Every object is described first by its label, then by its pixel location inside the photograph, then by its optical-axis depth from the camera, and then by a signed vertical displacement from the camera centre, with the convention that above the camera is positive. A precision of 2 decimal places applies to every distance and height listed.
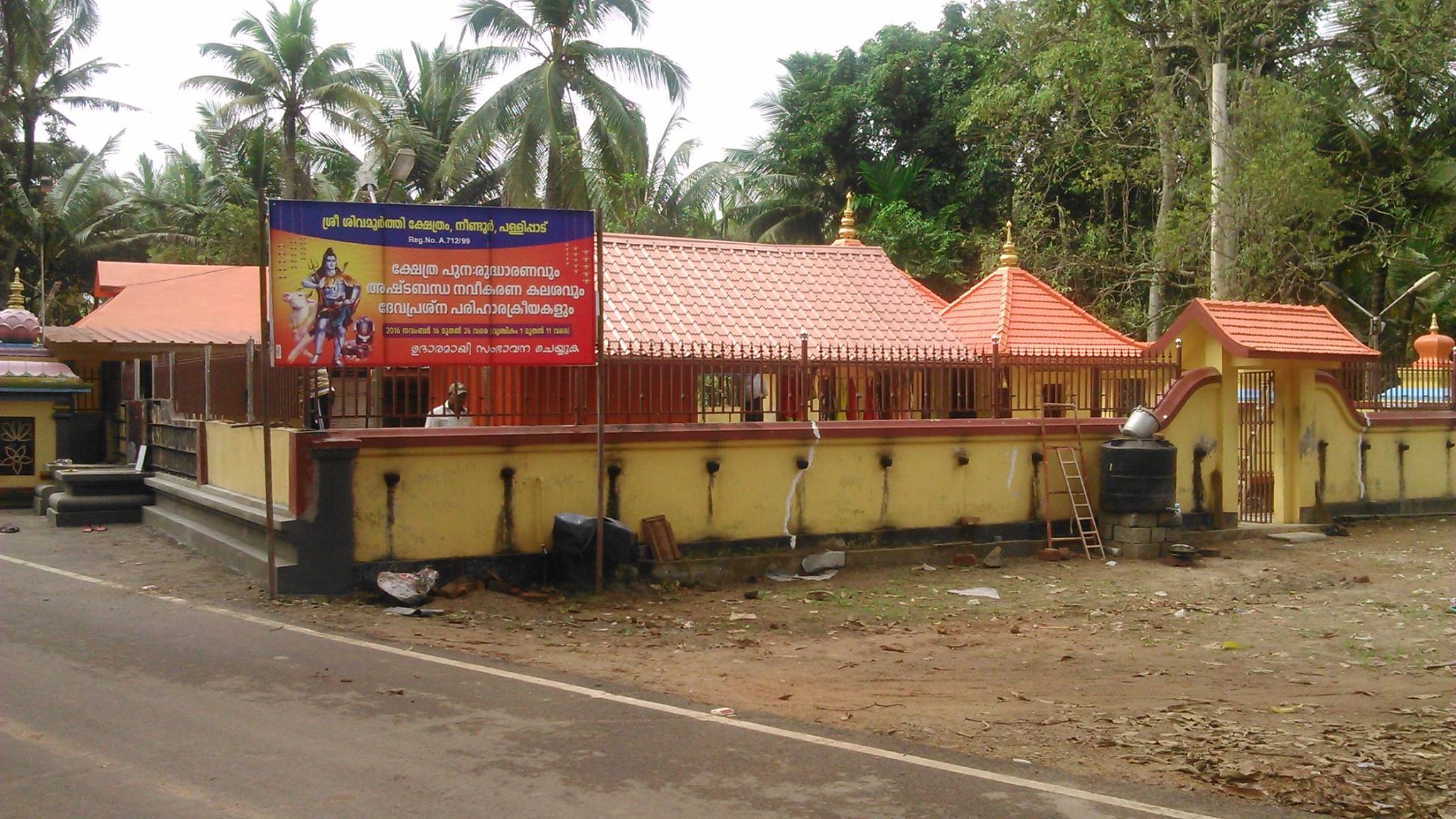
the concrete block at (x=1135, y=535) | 14.41 -1.73
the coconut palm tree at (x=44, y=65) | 31.31 +9.36
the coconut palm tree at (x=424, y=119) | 33.59 +8.04
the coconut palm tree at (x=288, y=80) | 31.69 +8.08
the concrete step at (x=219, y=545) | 11.07 -1.59
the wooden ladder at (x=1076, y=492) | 14.57 -1.26
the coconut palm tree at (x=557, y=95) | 28.48 +6.81
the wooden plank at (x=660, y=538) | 12.09 -1.47
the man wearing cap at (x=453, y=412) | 11.70 -0.22
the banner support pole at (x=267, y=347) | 10.27 +0.37
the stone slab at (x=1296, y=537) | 16.19 -2.00
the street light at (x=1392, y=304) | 27.75 +2.27
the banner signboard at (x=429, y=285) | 10.55 +0.92
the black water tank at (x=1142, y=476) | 14.40 -1.05
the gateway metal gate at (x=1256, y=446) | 17.05 -0.83
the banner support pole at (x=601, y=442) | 11.24 -0.49
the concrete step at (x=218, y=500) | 11.49 -1.17
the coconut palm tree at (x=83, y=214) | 40.69 +6.03
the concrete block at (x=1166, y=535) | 14.48 -1.74
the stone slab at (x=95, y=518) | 16.55 -1.70
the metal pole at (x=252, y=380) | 12.58 +0.11
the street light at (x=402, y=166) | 13.41 +2.42
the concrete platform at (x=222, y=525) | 11.07 -1.47
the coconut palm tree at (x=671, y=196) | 35.75 +5.68
